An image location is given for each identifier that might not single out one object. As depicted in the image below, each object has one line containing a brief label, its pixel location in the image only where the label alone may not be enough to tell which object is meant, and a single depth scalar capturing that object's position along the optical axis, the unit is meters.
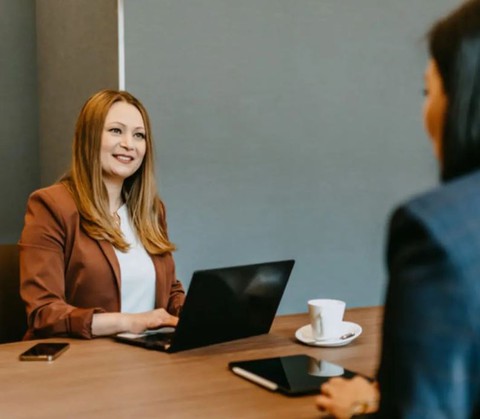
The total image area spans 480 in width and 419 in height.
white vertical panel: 2.44
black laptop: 1.39
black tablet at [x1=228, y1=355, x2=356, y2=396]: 1.15
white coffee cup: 1.52
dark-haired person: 0.55
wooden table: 1.05
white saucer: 1.50
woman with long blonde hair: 1.84
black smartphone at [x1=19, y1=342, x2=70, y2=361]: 1.35
